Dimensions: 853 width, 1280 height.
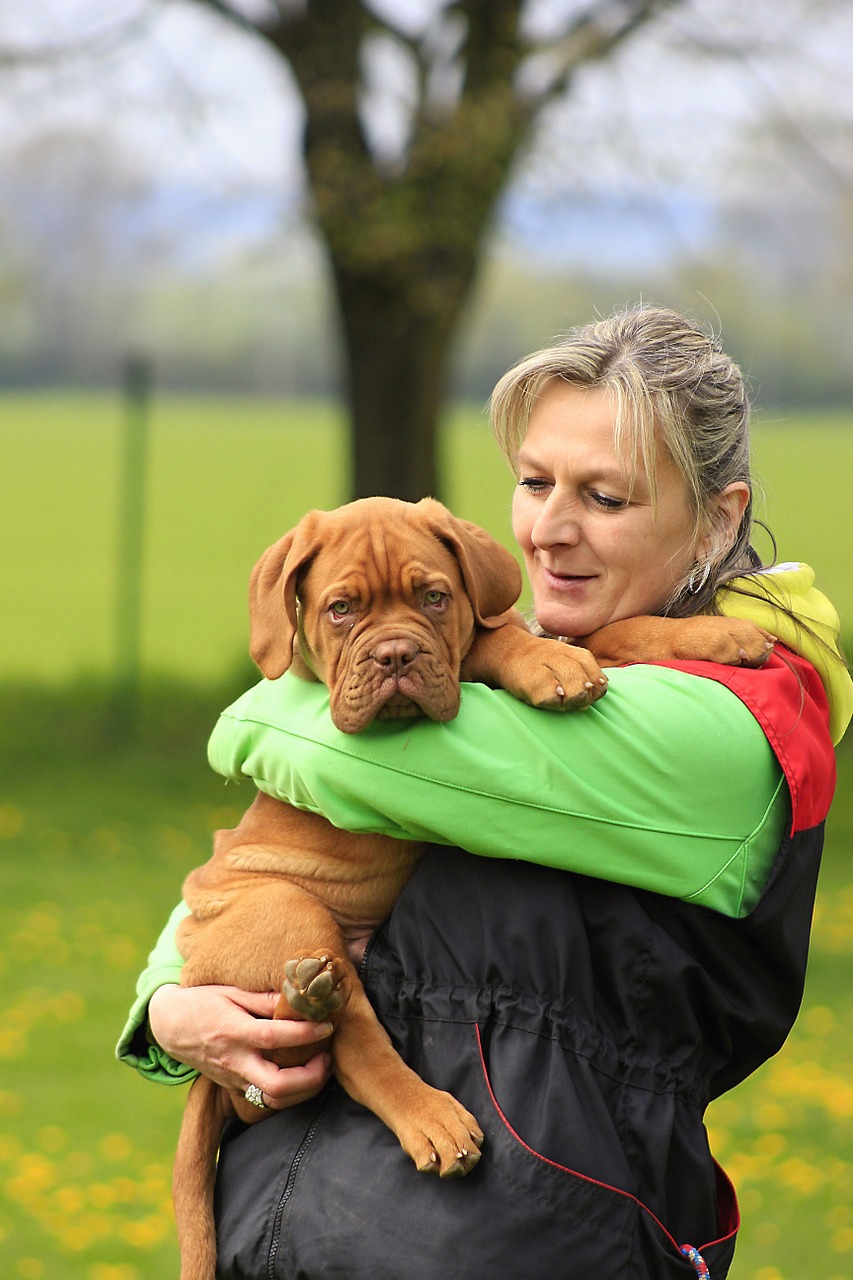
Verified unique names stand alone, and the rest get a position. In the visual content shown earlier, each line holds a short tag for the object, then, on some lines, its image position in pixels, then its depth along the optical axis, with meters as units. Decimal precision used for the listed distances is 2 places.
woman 4.79
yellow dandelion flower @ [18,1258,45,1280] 11.38
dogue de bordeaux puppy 5.32
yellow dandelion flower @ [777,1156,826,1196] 12.77
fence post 25.27
